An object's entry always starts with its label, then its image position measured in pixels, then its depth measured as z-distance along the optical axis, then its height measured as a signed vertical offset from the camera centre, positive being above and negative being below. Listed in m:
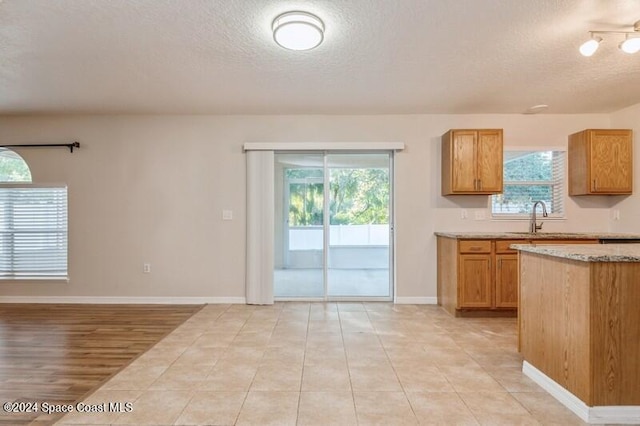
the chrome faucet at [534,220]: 4.28 -0.08
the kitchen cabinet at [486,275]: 3.81 -0.68
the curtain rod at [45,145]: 4.48 +0.92
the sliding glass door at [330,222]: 4.61 -0.10
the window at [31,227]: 4.54 -0.15
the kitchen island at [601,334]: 1.90 -0.68
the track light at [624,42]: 2.35 +1.17
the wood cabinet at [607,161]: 4.02 +0.61
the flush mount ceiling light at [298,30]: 2.25 +1.23
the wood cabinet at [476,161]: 4.07 +0.62
